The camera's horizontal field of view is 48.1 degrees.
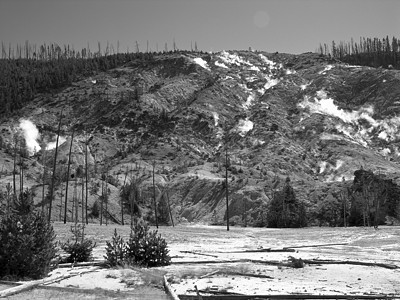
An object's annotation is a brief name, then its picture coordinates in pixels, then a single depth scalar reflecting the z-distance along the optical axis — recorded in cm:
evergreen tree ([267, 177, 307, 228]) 6600
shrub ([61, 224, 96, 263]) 1831
